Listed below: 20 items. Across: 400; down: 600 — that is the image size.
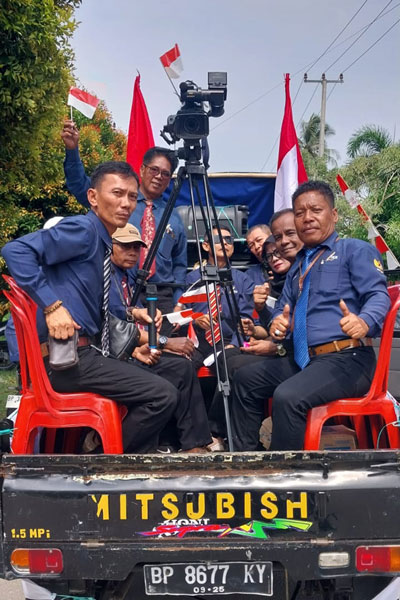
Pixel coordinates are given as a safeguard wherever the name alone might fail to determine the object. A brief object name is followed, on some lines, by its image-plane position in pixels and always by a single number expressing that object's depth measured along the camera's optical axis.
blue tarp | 5.85
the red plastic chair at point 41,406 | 2.56
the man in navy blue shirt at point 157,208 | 4.27
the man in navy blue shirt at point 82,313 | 2.66
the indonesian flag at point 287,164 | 5.69
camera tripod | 3.35
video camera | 3.32
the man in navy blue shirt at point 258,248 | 4.60
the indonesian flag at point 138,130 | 6.15
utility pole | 29.06
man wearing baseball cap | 3.14
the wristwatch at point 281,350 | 3.47
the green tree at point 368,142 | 25.30
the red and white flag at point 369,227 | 6.93
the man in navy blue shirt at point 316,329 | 2.84
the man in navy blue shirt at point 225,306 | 4.00
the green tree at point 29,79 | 5.84
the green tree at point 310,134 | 36.84
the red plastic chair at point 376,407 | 2.71
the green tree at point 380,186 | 22.13
